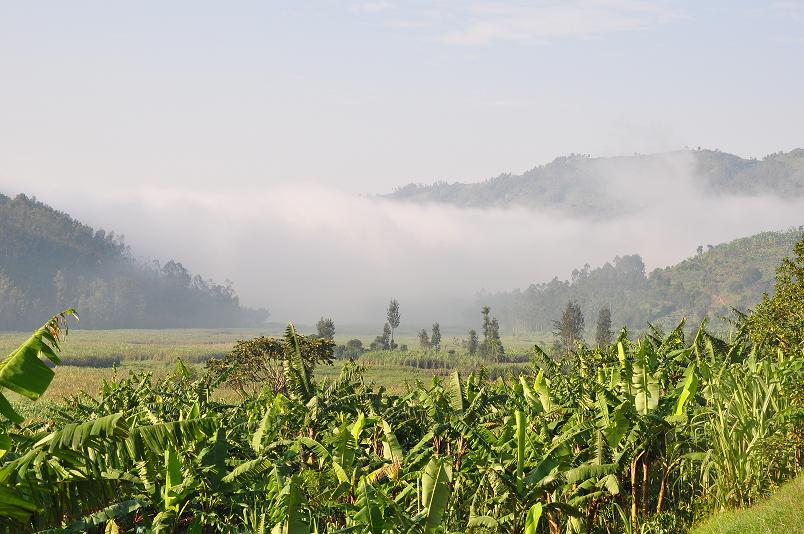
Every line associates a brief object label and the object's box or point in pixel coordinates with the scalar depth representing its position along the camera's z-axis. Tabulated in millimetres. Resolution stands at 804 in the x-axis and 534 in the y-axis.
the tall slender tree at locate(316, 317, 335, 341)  95212
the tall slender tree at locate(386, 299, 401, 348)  128625
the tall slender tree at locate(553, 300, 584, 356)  109800
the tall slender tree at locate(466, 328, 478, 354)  112150
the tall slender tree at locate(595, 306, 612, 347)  119150
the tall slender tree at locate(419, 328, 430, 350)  132462
